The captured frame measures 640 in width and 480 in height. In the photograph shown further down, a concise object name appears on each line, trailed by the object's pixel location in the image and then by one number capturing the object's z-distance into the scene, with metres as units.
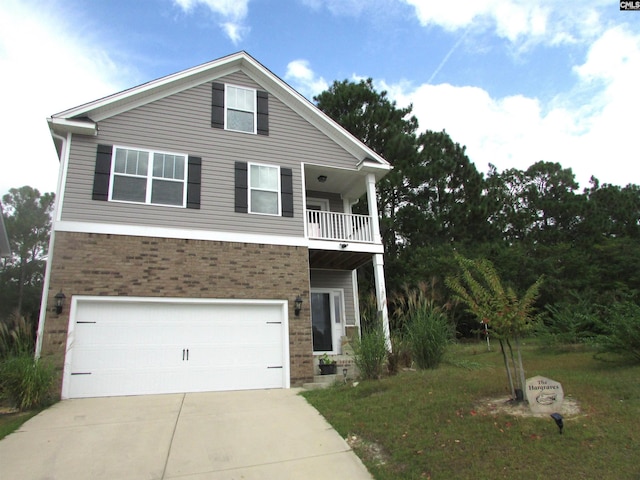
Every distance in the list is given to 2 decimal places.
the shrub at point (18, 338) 7.39
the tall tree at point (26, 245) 30.20
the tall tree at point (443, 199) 23.62
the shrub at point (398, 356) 8.61
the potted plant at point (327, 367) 10.41
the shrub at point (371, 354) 8.36
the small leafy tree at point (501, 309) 5.66
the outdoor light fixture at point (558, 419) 4.42
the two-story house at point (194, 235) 8.70
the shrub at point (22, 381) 6.98
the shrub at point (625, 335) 7.14
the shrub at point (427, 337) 8.59
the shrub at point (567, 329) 11.30
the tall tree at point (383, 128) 22.80
